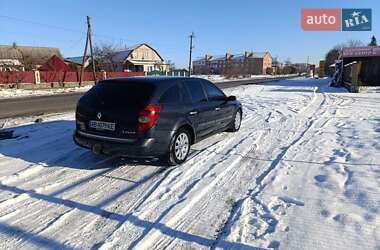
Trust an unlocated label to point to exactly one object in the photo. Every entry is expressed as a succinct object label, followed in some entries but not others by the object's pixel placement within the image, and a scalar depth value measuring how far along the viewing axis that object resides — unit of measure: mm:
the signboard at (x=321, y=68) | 54466
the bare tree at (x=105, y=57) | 61803
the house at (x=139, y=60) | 69938
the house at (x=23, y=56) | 39656
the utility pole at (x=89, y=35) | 34875
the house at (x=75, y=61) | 52322
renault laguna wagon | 4914
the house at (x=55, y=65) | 47094
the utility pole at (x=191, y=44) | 65250
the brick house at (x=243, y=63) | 125688
